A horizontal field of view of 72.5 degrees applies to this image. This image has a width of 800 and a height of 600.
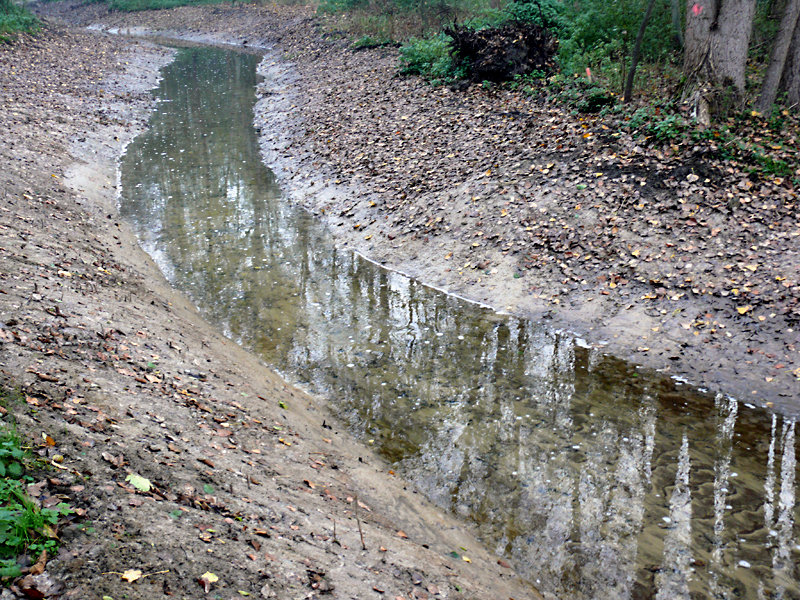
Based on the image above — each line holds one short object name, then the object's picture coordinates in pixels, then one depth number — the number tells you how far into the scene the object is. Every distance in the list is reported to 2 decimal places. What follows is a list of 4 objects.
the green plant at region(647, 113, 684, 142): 10.24
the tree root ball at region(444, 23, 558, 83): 15.26
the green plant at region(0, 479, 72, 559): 2.84
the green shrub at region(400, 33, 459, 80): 17.31
